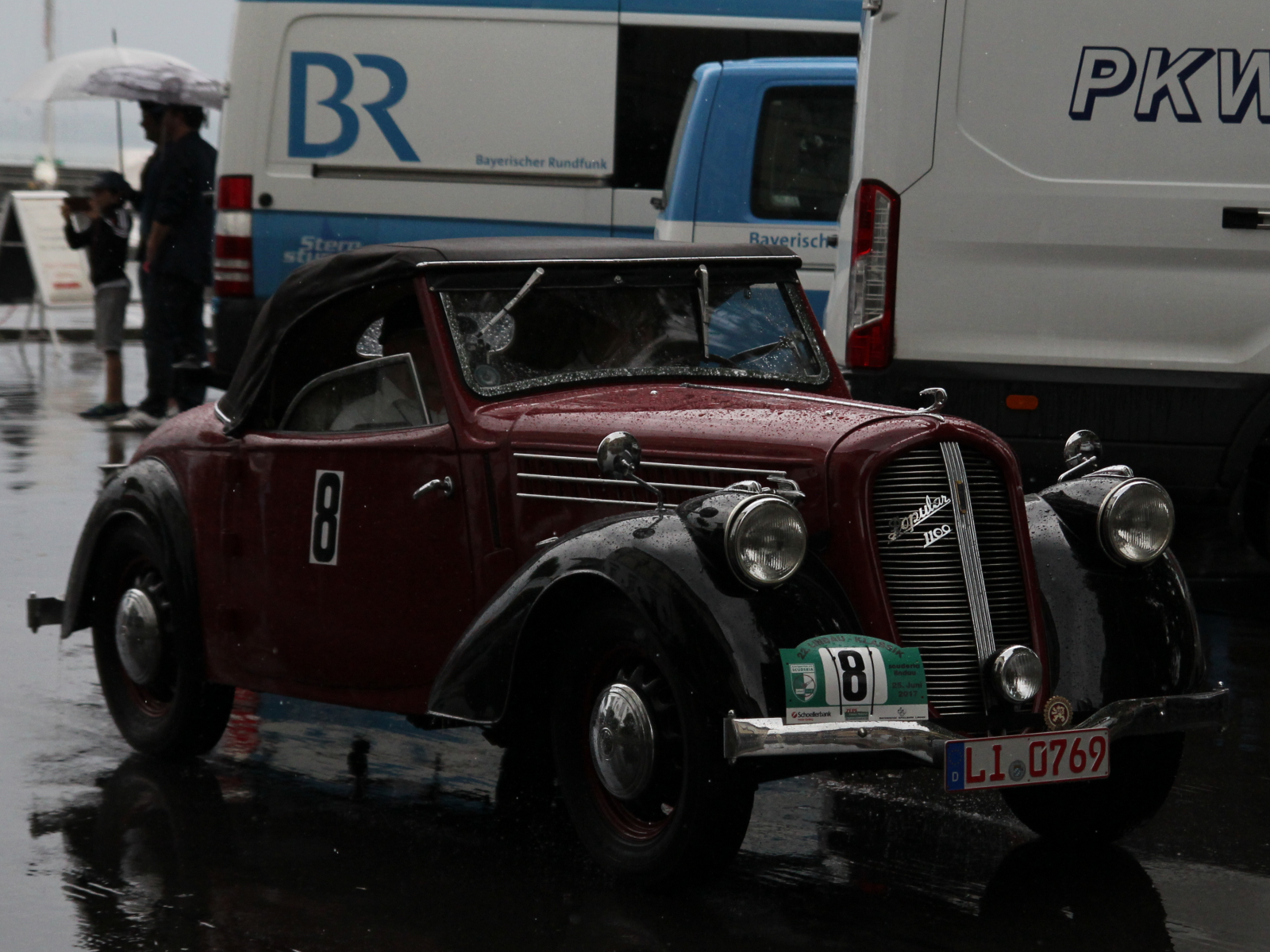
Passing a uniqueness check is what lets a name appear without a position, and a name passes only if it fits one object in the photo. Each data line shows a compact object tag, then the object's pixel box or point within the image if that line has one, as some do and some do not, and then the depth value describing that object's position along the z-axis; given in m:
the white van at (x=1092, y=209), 14.17
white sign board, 36.53
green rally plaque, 7.99
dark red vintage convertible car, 8.16
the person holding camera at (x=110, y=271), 28.00
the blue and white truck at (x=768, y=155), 19.08
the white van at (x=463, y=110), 21.34
